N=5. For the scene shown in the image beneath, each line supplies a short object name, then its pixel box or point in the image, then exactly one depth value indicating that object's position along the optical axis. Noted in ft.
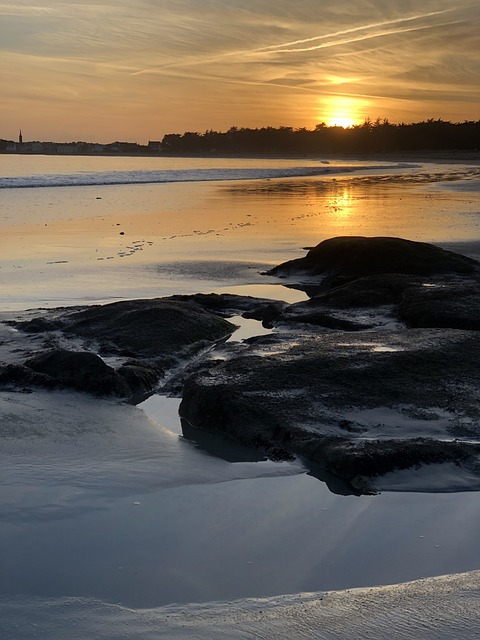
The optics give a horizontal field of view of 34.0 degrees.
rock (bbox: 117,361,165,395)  16.22
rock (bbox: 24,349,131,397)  15.80
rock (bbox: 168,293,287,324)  22.99
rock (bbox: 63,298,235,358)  18.61
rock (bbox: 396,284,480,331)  19.29
